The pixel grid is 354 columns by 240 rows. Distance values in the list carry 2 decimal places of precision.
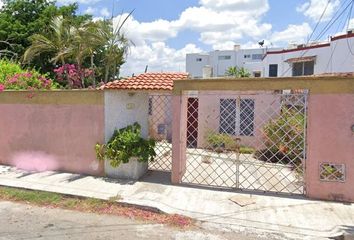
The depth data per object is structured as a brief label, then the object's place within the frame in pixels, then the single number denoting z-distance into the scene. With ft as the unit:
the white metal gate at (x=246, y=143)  27.25
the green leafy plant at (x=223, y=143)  38.99
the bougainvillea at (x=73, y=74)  43.47
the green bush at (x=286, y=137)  31.09
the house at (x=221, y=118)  40.63
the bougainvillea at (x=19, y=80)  33.86
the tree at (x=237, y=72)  104.39
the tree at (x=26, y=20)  68.18
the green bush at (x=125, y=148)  26.22
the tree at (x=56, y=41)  40.19
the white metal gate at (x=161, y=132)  32.24
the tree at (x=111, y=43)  38.62
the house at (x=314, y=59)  50.39
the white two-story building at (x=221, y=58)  169.34
